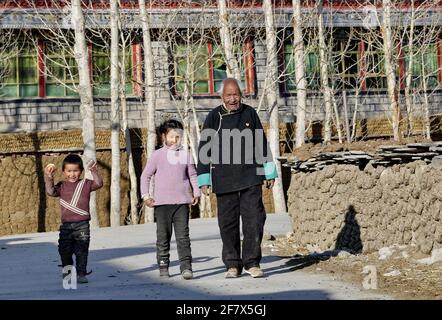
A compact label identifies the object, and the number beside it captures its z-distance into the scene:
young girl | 11.92
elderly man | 11.76
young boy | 11.76
